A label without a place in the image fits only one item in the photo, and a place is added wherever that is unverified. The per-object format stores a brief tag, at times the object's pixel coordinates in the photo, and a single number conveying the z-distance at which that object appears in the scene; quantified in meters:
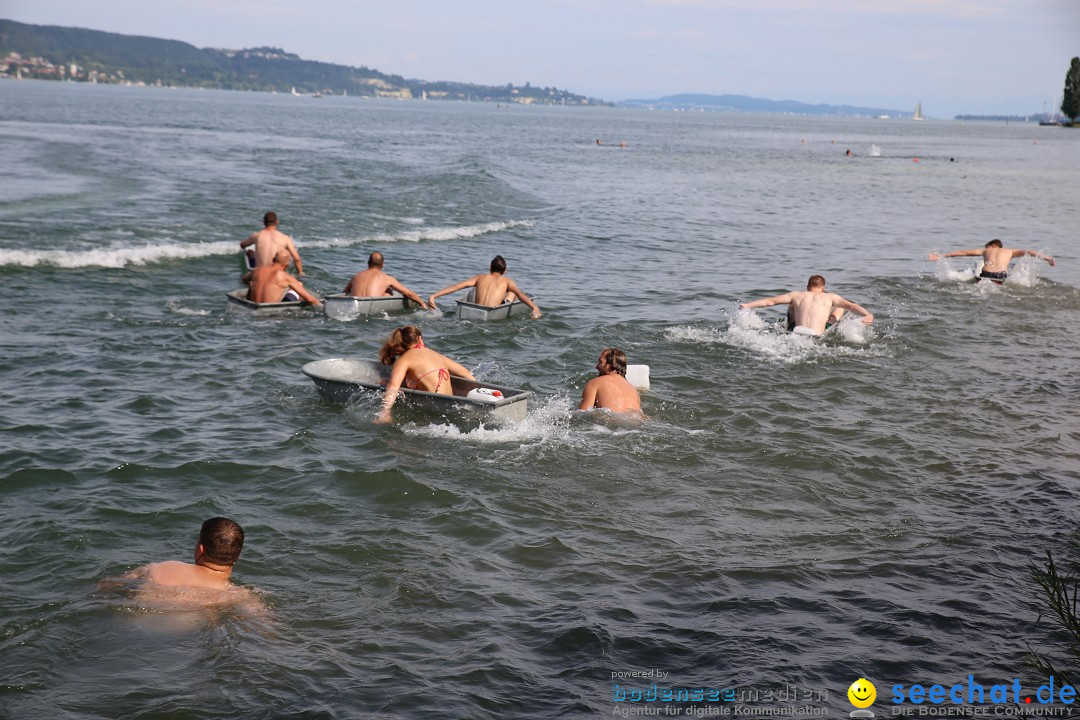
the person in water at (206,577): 7.39
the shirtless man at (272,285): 17.39
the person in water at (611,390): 11.95
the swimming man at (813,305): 16.21
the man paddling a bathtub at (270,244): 19.66
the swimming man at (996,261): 22.06
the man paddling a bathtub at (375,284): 17.81
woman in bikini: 11.55
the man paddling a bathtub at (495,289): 17.66
